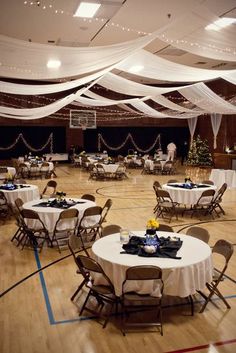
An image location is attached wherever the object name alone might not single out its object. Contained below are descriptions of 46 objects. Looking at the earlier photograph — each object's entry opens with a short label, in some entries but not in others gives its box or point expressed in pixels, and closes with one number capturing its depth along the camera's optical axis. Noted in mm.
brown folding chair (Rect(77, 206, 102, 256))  7258
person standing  21834
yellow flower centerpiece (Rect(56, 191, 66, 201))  7931
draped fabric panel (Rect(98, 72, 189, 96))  10281
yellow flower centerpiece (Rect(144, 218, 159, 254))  4911
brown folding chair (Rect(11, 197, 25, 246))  7579
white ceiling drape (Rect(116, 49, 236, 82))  7550
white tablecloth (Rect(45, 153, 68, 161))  22859
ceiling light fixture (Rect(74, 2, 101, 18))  9182
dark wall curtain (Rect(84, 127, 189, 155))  25000
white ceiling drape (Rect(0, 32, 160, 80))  5609
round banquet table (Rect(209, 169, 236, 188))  14461
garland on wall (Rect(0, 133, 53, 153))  22781
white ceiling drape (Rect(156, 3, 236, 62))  5266
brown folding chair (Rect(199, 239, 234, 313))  4939
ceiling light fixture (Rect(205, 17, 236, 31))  5407
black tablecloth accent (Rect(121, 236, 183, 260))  4883
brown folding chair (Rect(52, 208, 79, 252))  7025
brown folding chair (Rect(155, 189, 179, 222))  9445
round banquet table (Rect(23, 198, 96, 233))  7289
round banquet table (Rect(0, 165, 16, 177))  16227
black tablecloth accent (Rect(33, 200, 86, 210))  7680
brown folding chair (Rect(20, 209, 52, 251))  7016
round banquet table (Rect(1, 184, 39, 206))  9461
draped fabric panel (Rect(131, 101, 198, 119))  16044
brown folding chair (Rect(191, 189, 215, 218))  9370
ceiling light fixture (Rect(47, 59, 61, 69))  6242
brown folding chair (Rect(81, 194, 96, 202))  8680
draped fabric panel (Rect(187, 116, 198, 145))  22869
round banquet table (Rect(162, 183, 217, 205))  9578
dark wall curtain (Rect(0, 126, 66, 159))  22812
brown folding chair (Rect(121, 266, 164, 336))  4289
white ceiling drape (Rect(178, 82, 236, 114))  11508
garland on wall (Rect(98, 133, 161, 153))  24938
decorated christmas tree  21672
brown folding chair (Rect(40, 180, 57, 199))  11156
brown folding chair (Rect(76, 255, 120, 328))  4582
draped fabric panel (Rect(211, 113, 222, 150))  19897
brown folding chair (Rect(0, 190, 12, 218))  9414
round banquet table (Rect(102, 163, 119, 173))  16734
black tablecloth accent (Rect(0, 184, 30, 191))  9673
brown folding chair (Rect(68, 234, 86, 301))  5227
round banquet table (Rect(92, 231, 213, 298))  4559
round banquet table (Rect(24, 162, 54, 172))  17094
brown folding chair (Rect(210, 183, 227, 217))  9840
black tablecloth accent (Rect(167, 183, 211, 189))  9925
